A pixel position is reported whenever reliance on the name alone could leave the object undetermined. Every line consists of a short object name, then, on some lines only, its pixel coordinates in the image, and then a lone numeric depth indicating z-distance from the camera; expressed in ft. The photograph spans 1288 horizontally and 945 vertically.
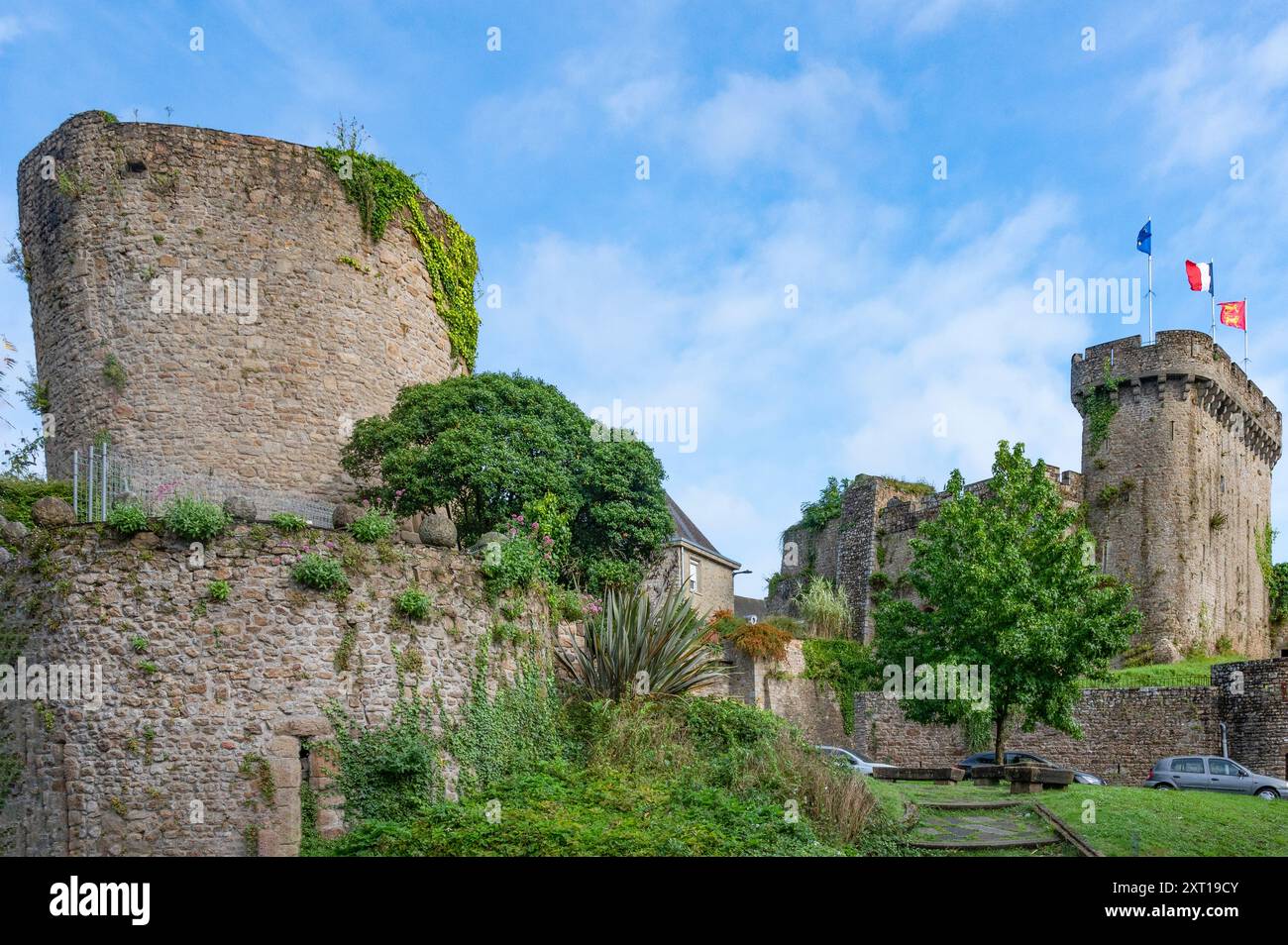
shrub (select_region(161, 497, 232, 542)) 47.88
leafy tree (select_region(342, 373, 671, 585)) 67.67
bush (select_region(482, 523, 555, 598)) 55.42
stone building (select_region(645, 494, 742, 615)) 114.01
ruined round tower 69.87
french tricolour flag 126.31
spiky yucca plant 57.88
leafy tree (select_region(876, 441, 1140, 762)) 78.89
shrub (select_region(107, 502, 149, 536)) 47.39
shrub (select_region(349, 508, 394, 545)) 51.85
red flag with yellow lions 127.95
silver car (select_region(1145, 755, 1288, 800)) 78.07
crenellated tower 121.80
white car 57.33
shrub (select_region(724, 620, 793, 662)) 102.83
